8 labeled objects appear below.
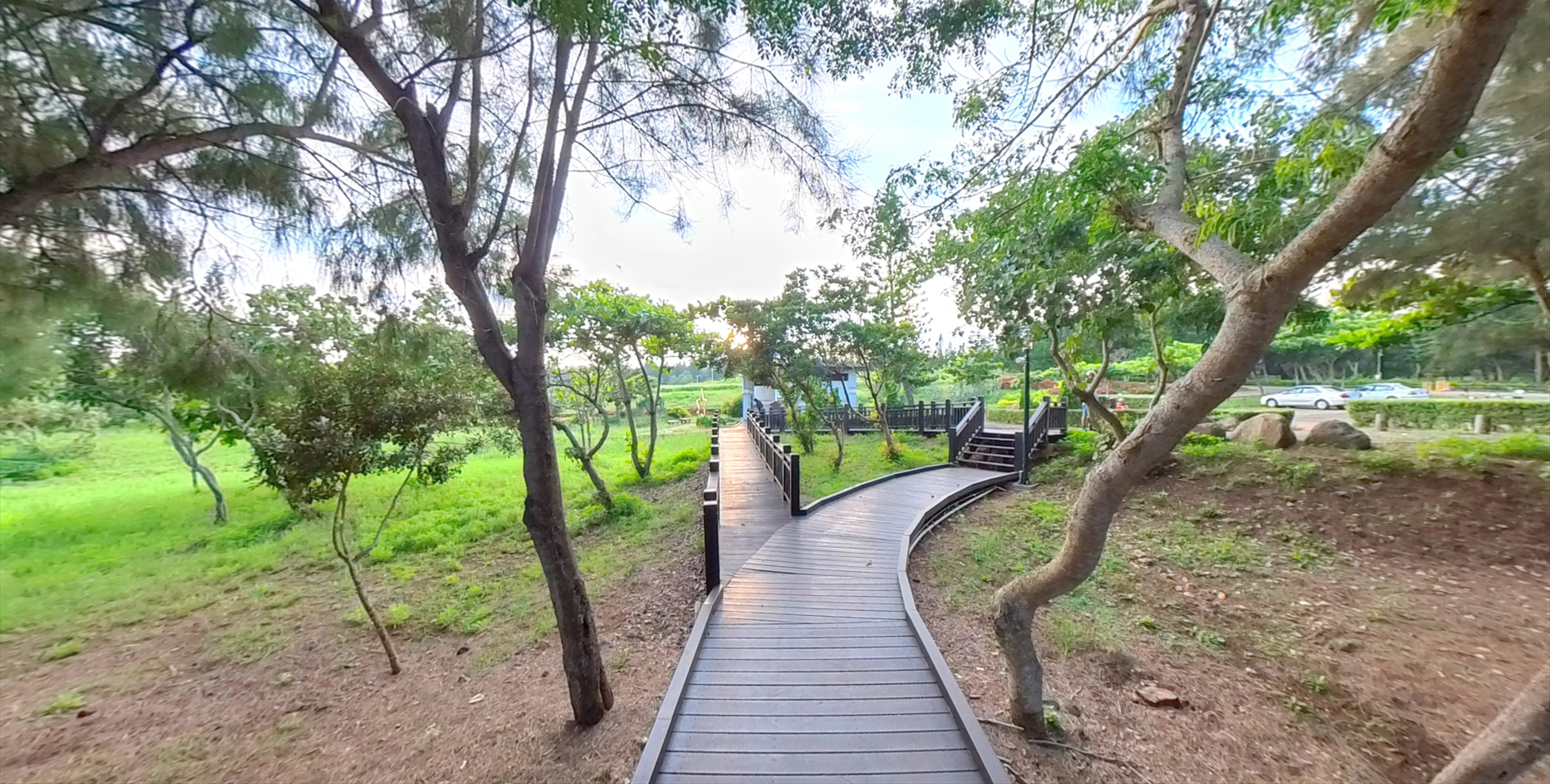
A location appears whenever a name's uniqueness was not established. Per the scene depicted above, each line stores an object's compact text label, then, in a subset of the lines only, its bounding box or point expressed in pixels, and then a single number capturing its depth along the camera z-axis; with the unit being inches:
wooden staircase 393.4
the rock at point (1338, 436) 305.9
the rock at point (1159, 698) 130.4
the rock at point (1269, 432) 326.0
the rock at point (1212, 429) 395.5
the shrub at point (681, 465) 462.3
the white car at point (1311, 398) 683.4
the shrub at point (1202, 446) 327.3
